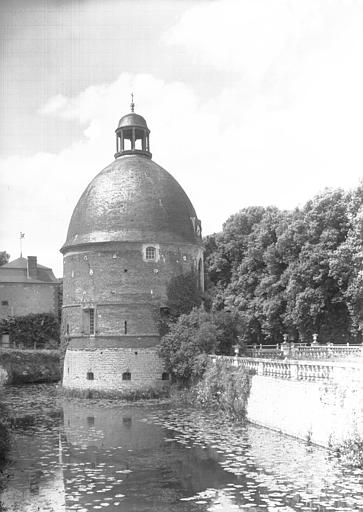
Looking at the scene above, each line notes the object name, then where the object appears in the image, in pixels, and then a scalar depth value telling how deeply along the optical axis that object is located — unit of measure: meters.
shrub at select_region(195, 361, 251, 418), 21.47
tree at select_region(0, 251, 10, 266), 64.94
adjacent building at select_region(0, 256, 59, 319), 44.53
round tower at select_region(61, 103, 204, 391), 28.77
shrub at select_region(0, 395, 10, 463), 15.00
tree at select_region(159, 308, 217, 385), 26.84
